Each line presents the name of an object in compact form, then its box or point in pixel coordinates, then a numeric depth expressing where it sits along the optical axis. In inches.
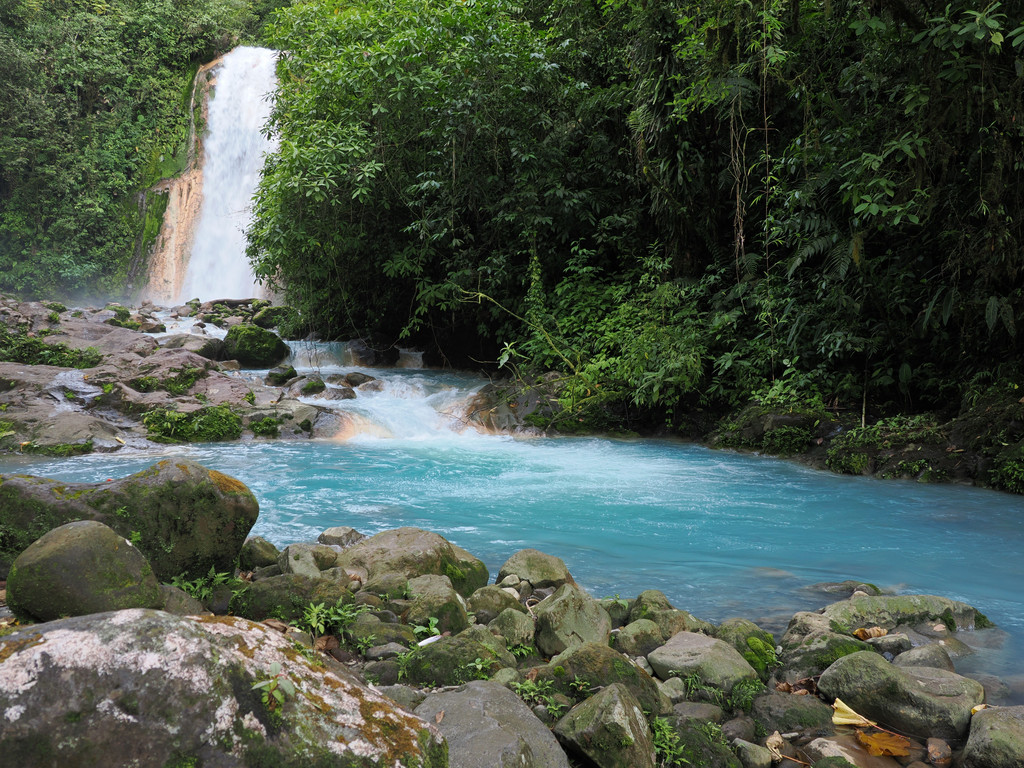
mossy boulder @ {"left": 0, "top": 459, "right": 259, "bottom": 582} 123.7
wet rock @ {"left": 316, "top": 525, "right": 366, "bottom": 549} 191.2
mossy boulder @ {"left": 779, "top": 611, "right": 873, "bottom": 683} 126.6
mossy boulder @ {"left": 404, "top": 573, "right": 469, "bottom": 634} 131.6
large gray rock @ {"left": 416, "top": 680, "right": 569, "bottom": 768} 77.9
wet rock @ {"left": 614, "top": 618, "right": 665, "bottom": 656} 132.0
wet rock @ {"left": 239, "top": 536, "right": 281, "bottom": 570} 156.5
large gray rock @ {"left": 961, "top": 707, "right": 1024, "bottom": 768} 94.4
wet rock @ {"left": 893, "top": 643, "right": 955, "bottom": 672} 125.9
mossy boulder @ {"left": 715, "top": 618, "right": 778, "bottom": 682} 128.5
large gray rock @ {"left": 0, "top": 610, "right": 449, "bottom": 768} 53.9
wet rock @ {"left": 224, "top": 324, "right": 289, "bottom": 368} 543.8
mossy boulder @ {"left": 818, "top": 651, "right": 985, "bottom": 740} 106.3
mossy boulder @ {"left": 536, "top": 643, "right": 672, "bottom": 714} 105.8
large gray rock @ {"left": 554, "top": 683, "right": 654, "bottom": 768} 88.3
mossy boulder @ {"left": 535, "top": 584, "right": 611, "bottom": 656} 129.0
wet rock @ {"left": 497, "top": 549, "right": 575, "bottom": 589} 162.4
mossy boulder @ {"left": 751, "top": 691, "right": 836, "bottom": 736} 108.7
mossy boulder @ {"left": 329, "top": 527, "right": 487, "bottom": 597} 158.4
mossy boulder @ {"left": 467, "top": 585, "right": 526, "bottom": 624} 142.6
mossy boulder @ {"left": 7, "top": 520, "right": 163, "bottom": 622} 85.7
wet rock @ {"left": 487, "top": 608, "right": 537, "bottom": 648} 129.1
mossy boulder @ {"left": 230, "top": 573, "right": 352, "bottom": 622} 124.9
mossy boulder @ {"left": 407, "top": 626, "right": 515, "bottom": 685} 106.7
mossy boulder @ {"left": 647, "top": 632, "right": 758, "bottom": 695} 117.5
